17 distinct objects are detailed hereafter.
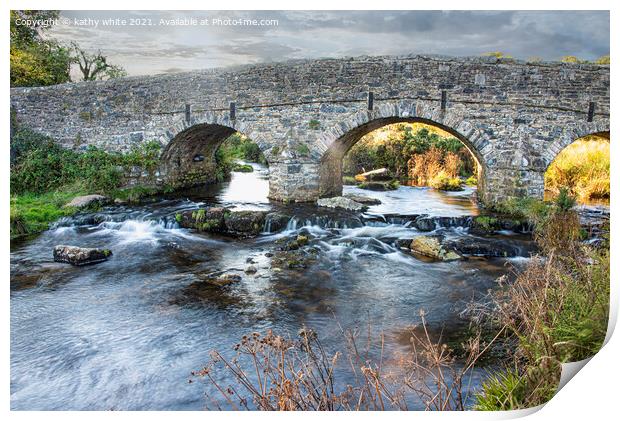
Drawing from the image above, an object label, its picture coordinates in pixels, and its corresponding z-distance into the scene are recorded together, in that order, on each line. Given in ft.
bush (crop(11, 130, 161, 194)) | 21.61
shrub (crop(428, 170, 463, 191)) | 47.34
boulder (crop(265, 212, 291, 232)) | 31.55
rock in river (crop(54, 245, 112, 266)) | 21.44
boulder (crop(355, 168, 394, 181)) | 55.52
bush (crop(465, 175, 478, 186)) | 49.90
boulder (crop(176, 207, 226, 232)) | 31.30
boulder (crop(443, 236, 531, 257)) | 25.61
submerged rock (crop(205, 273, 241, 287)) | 20.54
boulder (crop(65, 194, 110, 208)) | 31.06
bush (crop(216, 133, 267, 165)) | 74.20
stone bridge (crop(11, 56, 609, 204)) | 31.63
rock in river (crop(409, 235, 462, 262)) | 24.91
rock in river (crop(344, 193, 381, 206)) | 40.14
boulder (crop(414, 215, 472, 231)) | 31.63
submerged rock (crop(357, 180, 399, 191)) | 49.79
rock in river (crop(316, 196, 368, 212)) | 36.91
